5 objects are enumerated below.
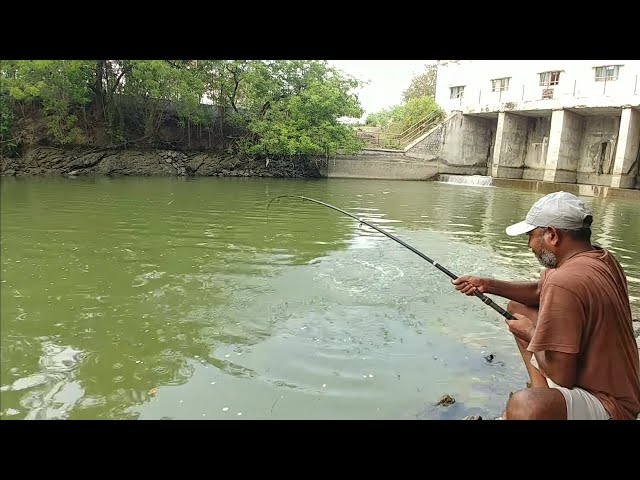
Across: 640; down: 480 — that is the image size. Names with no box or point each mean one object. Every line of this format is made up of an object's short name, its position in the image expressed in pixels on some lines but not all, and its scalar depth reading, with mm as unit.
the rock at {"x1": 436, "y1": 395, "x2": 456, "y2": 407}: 3076
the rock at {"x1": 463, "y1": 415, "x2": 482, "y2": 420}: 2869
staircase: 29203
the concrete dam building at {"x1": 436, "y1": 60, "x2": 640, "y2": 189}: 21359
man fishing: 1968
